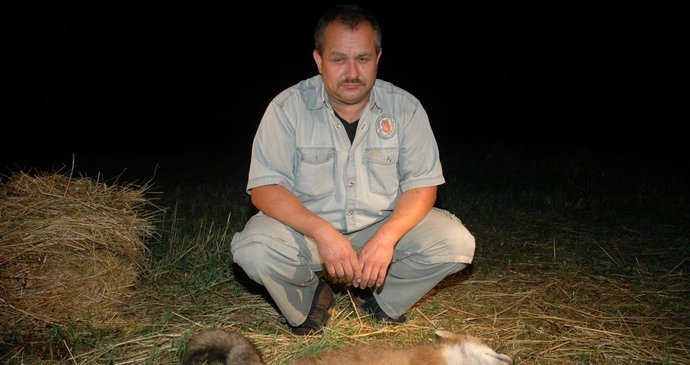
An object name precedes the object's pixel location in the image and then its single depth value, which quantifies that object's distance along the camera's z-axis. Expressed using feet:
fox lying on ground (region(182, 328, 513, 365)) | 8.02
